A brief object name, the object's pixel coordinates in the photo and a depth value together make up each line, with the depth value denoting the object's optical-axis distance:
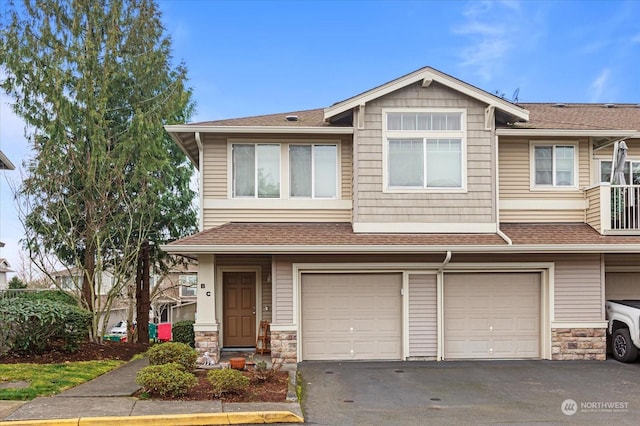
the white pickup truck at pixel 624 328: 12.31
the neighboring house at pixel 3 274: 28.57
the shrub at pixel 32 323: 11.64
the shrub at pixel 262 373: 9.66
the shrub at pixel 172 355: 9.98
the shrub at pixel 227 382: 8.52
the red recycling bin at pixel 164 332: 22.66
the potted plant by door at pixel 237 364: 10.75
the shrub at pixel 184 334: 14.23
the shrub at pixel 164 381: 8.45
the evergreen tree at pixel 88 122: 14.77
